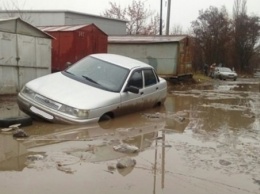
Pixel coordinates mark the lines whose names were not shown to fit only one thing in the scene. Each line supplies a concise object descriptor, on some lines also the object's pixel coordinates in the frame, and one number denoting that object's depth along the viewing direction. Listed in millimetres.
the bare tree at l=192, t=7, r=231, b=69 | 41740
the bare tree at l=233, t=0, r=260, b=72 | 46077
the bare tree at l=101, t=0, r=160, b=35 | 37284
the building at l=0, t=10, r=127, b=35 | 21628
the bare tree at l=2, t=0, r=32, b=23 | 22813
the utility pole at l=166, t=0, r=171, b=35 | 25971
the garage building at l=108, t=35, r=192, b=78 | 18452
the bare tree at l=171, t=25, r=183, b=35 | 50770
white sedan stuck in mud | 6228
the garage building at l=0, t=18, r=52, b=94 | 9481
